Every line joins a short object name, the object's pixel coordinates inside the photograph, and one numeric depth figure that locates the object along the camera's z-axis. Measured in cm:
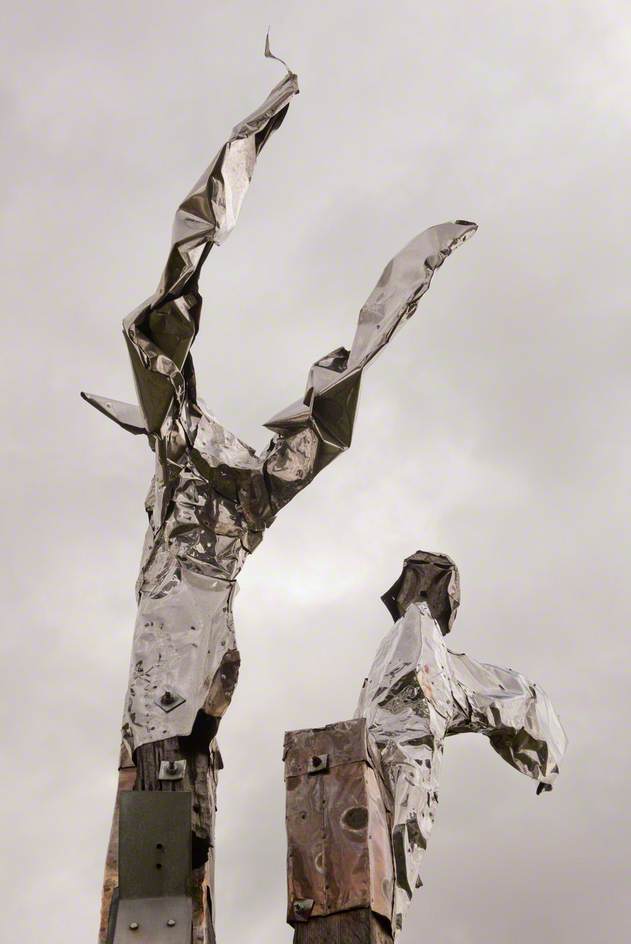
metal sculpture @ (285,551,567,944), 594
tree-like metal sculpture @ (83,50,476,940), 622
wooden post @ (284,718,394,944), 587
